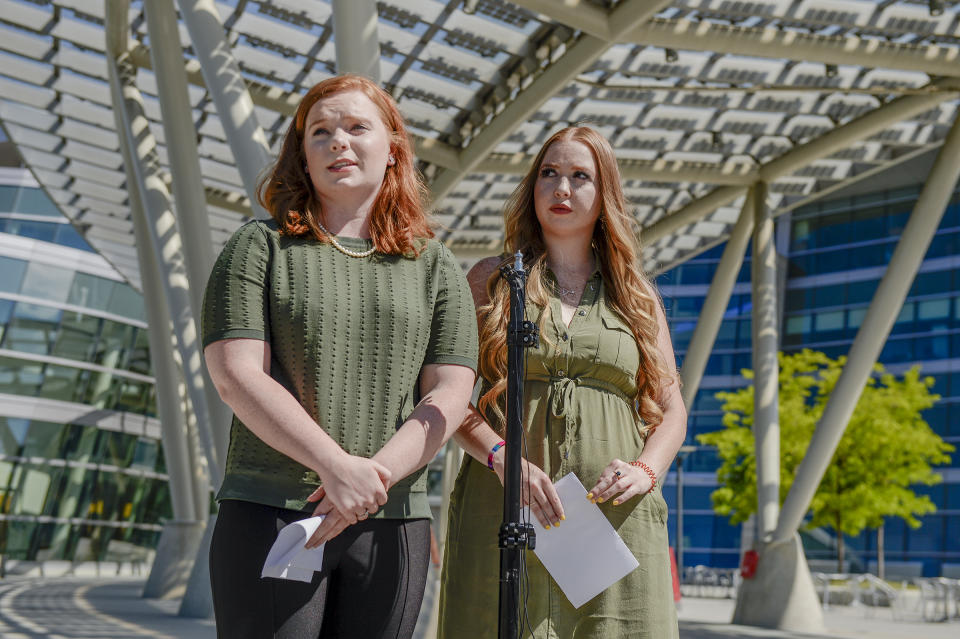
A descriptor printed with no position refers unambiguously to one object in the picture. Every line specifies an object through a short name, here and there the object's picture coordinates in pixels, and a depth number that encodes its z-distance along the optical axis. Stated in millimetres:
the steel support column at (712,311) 24188
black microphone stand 2715
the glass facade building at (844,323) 47750
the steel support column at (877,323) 17984
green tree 31000
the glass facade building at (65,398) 38531
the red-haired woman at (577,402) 3143
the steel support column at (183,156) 11367
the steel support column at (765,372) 20344
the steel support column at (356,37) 8289
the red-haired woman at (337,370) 2299
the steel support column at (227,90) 9570
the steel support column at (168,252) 15328
